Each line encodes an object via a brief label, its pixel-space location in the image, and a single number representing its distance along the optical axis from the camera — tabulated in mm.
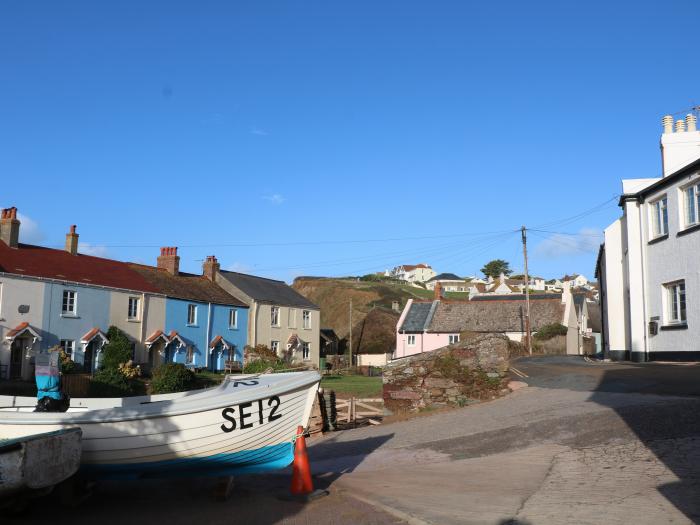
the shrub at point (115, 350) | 36438
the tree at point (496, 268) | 176088
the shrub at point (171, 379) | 31297
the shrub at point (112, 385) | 30930
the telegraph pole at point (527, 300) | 45075
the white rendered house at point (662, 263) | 22203
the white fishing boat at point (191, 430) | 8258
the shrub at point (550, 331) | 48875
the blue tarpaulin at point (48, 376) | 9648
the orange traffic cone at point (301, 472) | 8688
